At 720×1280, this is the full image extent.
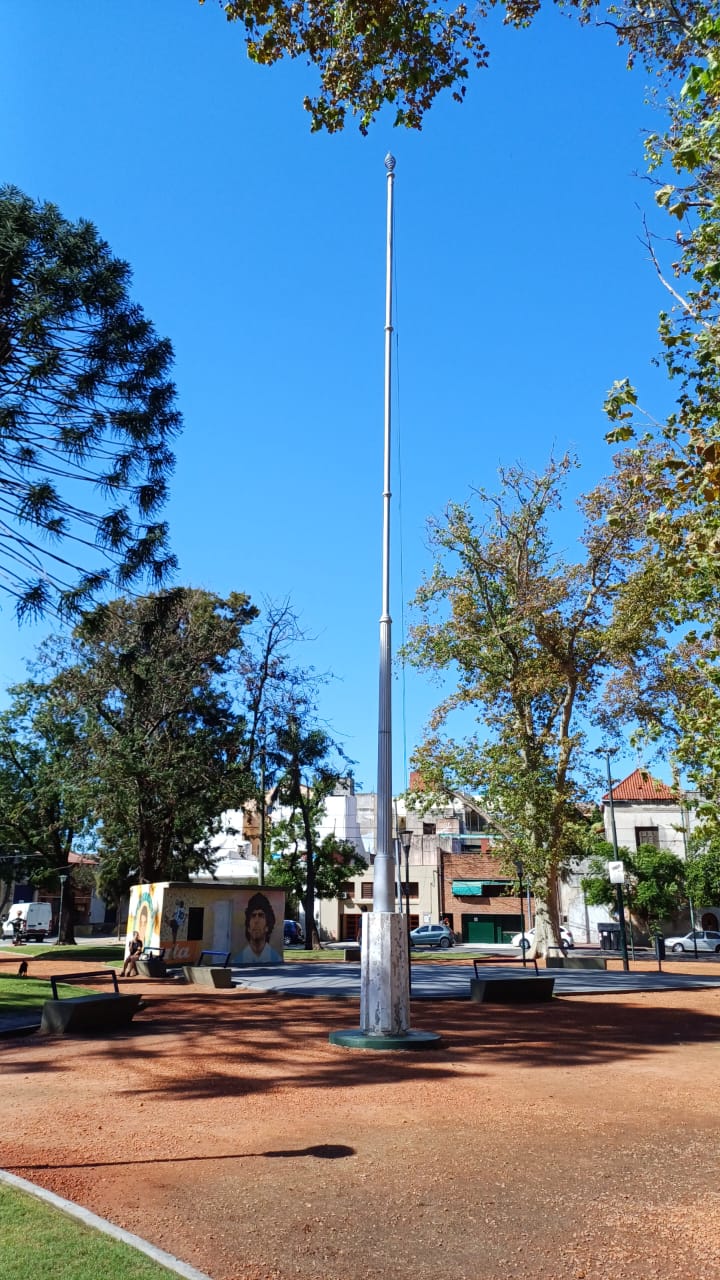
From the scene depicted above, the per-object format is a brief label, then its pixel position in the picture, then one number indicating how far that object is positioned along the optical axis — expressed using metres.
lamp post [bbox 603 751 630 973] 27.53
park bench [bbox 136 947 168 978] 24.30
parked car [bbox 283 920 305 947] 62.25
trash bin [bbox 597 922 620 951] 50.69
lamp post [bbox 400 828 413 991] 20.75
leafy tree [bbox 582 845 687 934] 52.00
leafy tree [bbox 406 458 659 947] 29.55
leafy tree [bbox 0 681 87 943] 46.31
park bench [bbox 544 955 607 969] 28.31
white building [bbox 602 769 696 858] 55.53
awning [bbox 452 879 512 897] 64.81
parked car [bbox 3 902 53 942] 56.84
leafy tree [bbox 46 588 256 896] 30.25
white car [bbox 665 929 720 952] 47.34
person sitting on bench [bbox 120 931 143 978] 24.77
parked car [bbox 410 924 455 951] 54.56
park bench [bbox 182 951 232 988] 21.22
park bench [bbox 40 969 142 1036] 13.87
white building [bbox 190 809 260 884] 61.66
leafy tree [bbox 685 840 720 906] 51.41
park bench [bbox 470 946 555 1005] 17.94
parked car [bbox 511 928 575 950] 47.19
